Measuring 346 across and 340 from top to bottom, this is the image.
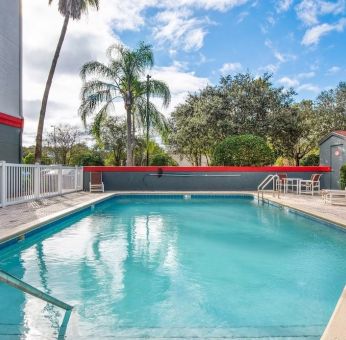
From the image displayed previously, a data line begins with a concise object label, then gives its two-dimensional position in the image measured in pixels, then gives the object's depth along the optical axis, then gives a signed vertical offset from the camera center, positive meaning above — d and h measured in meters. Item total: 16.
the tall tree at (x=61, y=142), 33.12 +3.43
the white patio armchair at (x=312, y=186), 13.60 -0.42
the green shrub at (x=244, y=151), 16.86 +1.30
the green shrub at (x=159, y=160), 22.06 +1.08
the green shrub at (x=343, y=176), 12.32 +0.02
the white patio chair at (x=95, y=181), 14.83 -0.24
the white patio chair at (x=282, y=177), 15.19 -0.08
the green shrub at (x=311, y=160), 22.82 +1.16
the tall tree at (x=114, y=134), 27.34 +3.51
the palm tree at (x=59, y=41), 13.17 +5.57
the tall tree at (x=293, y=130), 20.19 +3.02
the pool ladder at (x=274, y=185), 14.98 -0.42
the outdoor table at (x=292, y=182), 14.35 -0.34
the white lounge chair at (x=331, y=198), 10.42 -0.73
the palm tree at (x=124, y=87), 16.41 +4.56
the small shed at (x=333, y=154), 14.66 +1.06
